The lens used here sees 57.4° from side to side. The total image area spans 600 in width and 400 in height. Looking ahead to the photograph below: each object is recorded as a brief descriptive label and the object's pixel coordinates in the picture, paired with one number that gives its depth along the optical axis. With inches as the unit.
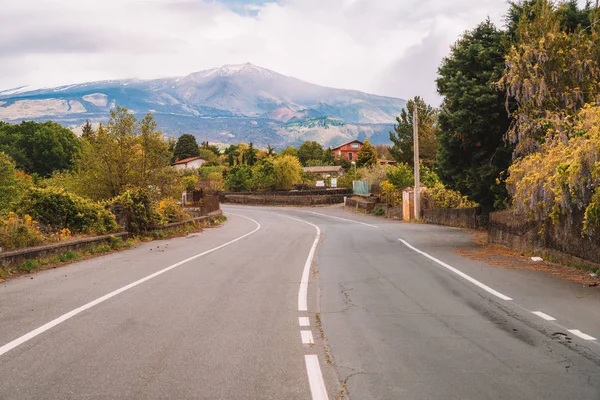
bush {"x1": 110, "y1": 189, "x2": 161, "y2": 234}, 886.4
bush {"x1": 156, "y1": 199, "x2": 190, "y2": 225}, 1104.9
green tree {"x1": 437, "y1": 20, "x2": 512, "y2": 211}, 936.3
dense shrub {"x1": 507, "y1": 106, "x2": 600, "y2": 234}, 467.8
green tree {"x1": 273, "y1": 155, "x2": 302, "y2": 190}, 3255.4
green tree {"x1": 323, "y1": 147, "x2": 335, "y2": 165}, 5435.0
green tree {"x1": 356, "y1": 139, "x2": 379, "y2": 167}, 4120.3
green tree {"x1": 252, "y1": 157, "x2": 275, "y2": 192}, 3280.0
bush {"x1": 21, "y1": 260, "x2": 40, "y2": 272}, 519.6
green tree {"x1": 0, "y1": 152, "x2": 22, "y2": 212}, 1657.7
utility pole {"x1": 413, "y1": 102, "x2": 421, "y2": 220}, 1542.8
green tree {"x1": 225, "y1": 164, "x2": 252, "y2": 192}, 3410.4
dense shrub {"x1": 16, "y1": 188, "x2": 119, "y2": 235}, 692.8
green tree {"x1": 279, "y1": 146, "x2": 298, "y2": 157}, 5364.2
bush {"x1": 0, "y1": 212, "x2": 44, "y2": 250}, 549.6
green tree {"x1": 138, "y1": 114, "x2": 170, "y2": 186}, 1122.0
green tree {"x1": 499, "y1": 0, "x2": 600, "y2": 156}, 725.9
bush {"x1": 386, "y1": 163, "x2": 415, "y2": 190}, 1995.6
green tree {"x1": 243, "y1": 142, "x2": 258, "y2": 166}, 4375.0
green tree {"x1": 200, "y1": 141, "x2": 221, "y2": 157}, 6392.7
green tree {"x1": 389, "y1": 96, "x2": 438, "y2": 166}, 3203.7
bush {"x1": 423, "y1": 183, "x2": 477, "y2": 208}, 1437.0
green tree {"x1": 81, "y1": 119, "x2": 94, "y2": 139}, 1106.2
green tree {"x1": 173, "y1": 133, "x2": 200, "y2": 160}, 5561.0
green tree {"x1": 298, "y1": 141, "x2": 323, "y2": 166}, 5541.3
